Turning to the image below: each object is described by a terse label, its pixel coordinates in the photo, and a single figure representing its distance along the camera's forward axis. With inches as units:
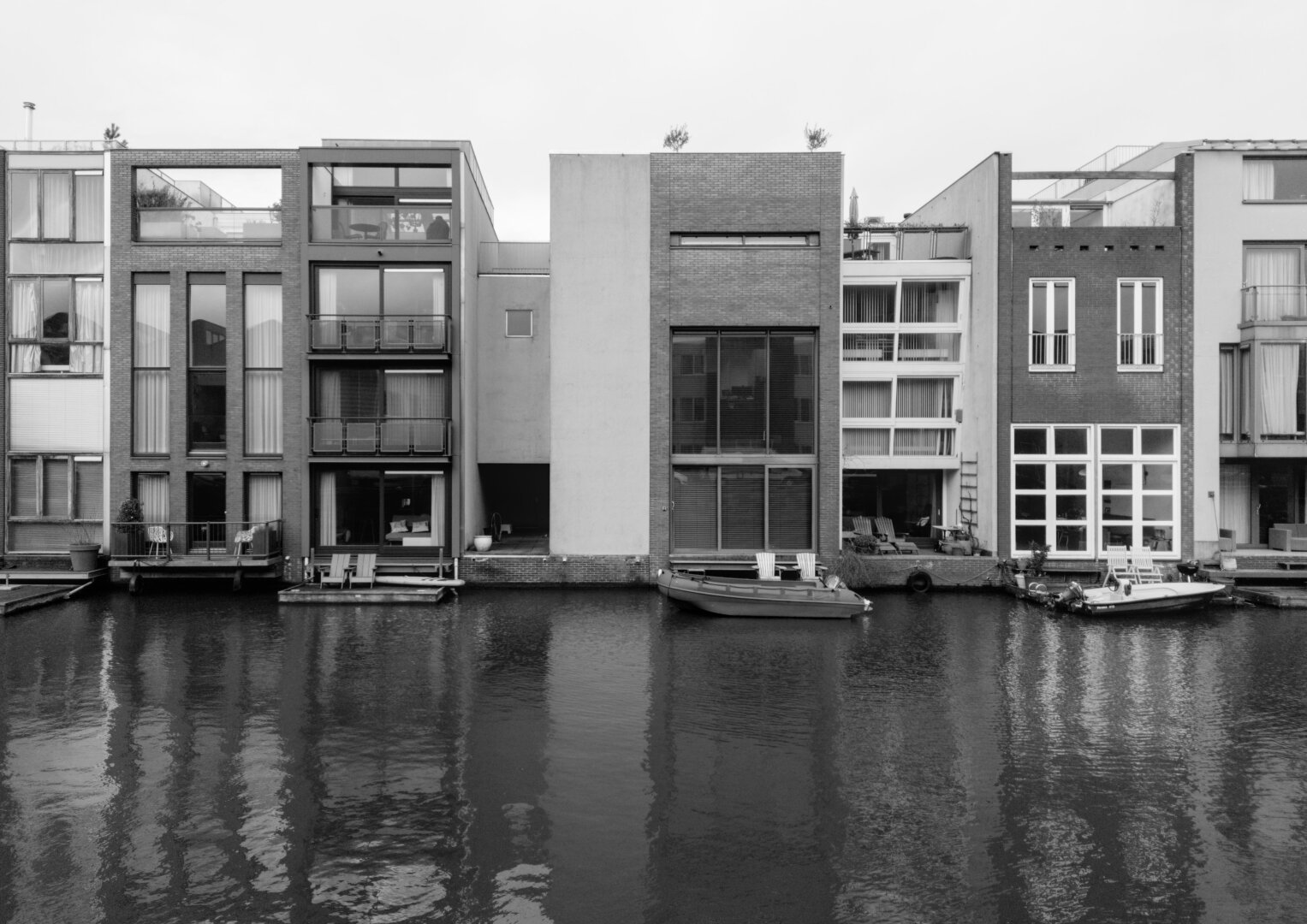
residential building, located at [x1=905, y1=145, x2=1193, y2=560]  877.2
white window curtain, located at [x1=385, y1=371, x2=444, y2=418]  886.4
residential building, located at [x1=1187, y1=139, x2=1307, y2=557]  876.6
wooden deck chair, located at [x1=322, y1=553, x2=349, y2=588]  810.8
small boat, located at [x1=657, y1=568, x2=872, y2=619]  716.7
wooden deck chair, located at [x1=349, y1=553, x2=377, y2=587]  815.7
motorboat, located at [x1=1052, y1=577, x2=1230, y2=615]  745.6
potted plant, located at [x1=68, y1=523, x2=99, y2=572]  846.5
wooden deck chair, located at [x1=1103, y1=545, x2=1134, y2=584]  828.3
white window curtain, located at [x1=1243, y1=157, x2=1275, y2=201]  884.0
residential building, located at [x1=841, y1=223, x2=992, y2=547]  938.1
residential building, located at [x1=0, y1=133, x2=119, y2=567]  888.3
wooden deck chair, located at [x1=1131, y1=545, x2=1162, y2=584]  831.1
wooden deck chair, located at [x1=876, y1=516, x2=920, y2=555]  895.1
